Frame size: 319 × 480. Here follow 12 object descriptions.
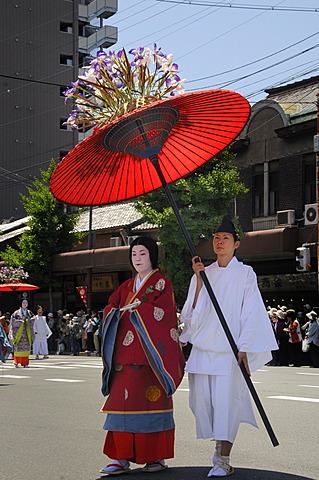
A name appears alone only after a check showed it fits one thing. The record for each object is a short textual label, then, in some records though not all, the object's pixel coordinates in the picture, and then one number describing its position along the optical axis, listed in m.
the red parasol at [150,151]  6.93
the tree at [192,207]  27.27
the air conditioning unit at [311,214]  27.08
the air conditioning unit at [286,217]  28.82
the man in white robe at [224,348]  6.29
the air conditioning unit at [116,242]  37.53
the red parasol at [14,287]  31.23
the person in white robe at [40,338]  29.25
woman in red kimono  6.48
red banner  36.22
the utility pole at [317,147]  25.78
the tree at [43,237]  39.56
